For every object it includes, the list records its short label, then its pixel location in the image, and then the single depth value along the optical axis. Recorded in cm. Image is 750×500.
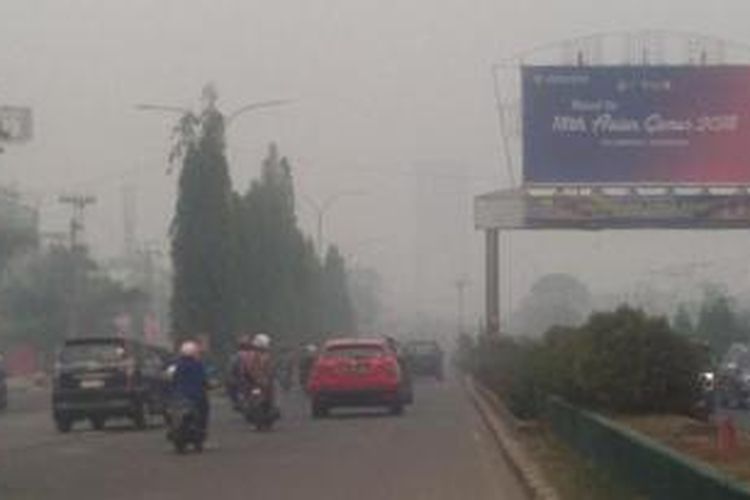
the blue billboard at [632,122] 5447
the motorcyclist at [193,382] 3092
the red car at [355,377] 4275
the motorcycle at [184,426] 3047
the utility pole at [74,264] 10081
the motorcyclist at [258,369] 3725
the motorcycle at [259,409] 3747
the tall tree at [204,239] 6850
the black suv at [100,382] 3862
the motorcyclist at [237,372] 3778
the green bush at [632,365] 2688
